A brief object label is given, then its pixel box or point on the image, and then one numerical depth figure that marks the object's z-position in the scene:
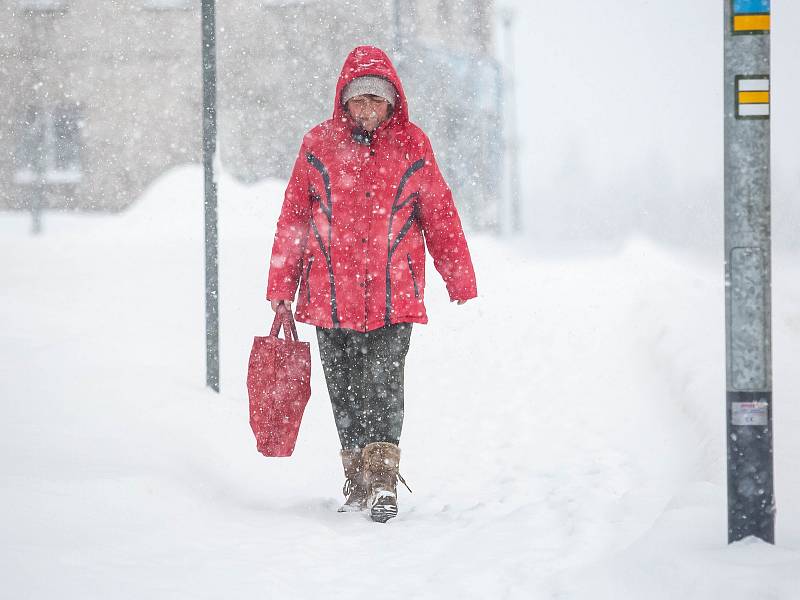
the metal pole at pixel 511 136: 46.19
